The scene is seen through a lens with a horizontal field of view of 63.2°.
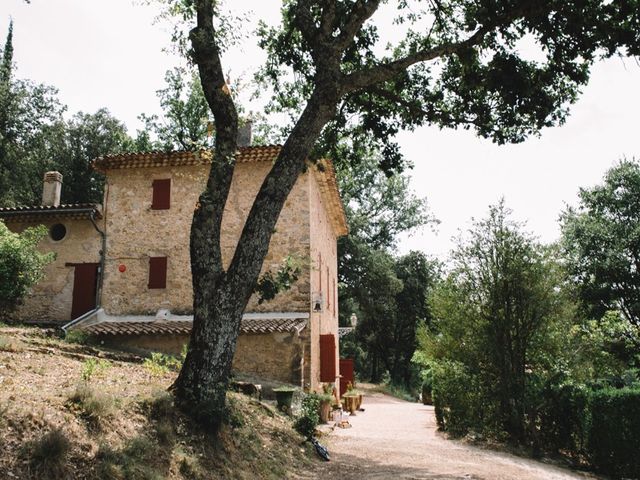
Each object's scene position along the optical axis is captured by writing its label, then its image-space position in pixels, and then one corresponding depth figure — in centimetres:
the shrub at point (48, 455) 439
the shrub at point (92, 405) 560
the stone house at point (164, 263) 1414
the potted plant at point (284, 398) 1090
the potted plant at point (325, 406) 1362
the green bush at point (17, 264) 1400
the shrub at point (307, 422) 980
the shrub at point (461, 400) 1203
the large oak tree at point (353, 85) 685
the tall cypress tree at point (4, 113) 2825
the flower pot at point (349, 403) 1889
